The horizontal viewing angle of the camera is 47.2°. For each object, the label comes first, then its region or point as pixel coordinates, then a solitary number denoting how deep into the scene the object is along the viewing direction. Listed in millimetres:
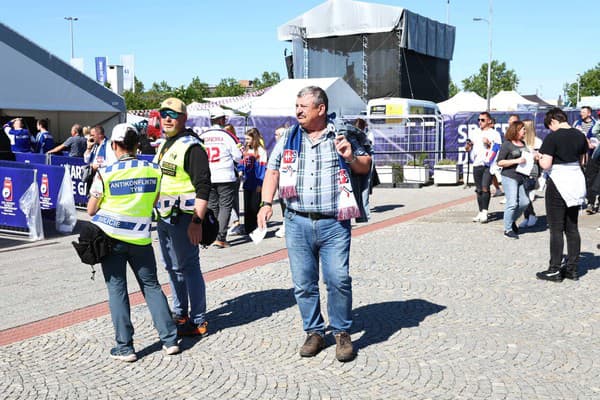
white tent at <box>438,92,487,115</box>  34688
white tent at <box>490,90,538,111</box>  40062
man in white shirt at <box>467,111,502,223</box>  11320
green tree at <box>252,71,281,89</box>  87844
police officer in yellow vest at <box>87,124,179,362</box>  4633
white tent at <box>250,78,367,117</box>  25094
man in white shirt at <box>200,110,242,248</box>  9094
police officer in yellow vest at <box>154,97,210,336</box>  5012
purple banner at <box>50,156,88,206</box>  13422
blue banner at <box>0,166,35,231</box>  10180
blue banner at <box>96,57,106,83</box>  51700
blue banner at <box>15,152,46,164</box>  14383
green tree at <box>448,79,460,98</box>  98675
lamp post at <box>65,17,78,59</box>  68119
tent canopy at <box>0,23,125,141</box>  16562
